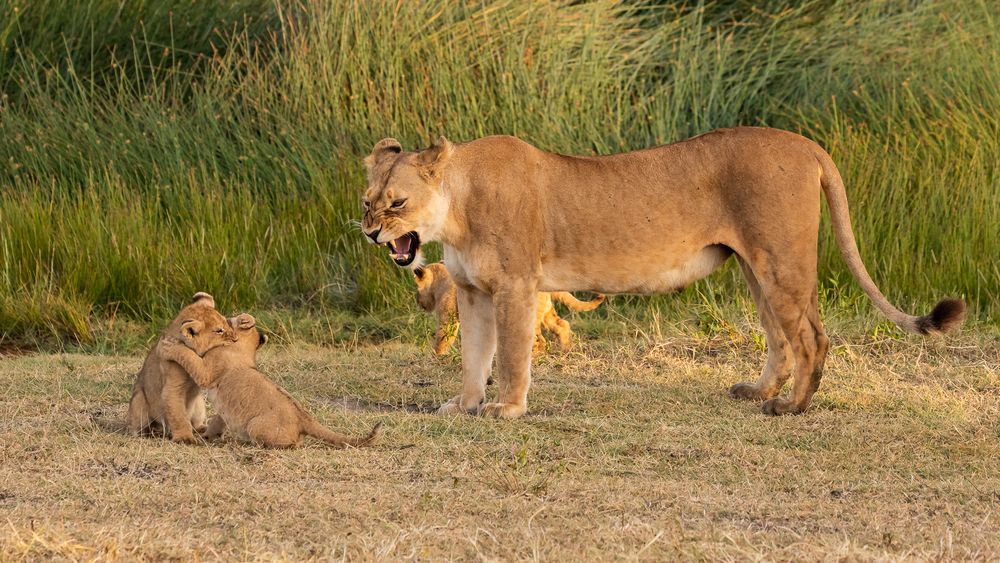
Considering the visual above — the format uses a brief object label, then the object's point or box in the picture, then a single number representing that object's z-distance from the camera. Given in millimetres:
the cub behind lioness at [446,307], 16406
